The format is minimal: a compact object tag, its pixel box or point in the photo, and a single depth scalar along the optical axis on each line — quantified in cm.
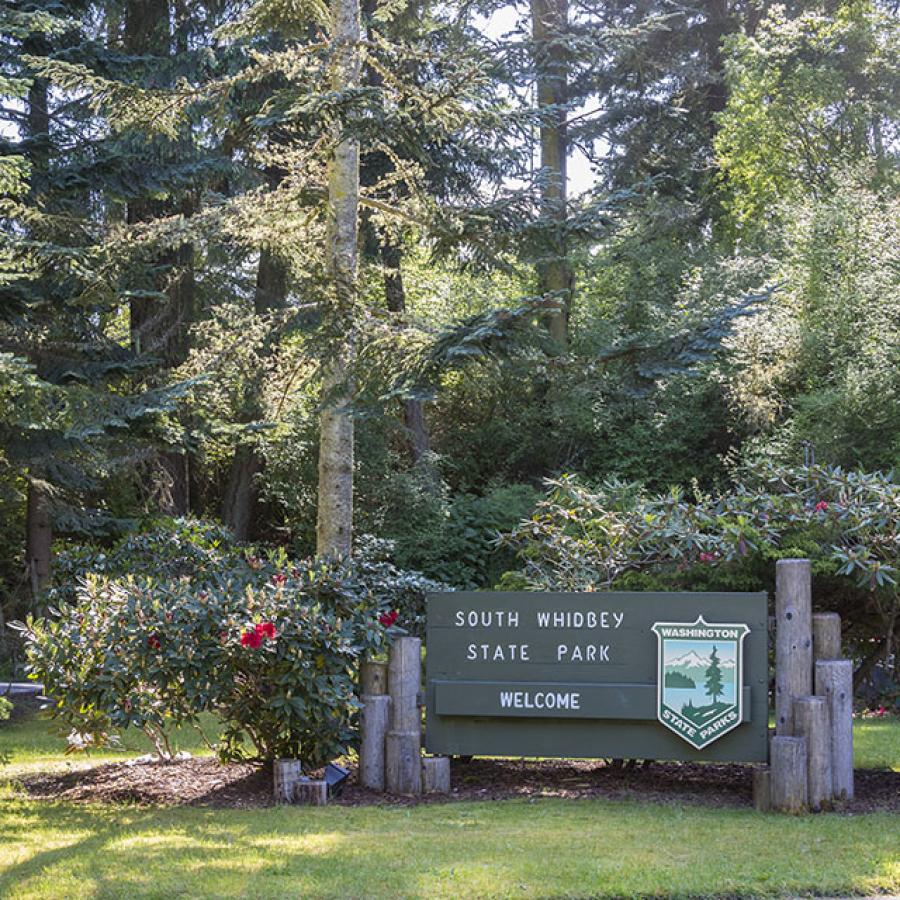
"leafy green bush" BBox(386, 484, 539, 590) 1870
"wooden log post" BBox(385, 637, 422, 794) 813
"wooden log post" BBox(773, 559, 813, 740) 777
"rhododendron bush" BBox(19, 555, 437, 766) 786
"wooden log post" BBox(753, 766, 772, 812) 754
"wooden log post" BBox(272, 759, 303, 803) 780
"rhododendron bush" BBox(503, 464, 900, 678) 837
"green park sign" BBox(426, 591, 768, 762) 790
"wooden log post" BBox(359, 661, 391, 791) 821
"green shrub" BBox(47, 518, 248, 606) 1277
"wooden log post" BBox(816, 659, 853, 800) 762
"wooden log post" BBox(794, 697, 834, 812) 750
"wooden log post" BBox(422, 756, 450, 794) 815
